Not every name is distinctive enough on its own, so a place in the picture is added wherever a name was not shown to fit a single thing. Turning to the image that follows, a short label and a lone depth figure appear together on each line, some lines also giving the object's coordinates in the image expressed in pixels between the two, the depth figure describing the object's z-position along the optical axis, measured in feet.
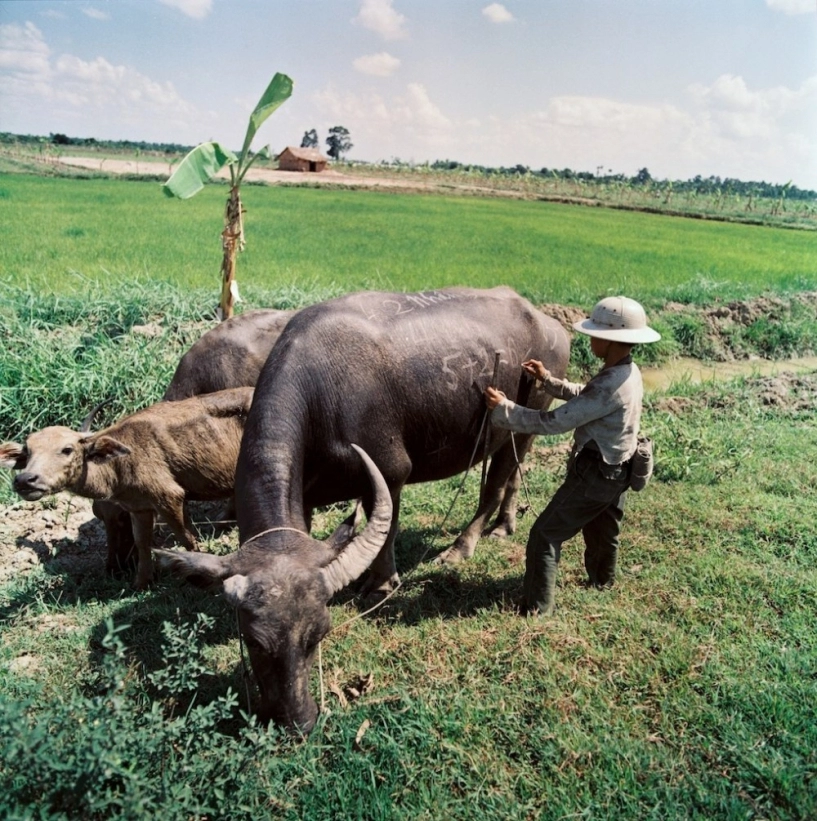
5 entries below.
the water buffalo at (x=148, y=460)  15.34
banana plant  23.71
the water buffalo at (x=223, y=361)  20.45
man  13.05
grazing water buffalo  10.40
